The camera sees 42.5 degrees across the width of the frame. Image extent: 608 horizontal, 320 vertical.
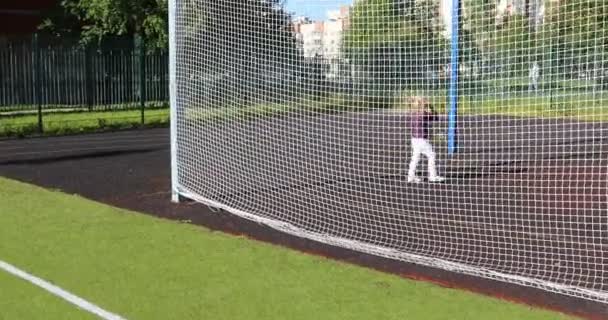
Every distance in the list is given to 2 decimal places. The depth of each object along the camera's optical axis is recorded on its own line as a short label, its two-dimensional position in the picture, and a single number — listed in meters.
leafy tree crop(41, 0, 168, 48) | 27.94
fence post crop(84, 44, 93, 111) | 20.78
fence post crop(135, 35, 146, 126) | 20.84
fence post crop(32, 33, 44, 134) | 19.53
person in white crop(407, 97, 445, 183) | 11.05
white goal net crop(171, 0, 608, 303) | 7.87
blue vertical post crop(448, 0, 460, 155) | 11.91
